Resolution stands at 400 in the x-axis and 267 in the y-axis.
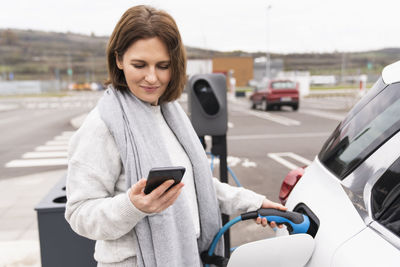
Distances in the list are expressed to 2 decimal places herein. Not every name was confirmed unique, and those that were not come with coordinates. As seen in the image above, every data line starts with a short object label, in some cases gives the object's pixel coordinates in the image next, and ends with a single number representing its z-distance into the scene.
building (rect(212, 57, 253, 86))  74.56
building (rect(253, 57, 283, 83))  75.31
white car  1.05
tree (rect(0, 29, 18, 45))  136.12
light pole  31.81
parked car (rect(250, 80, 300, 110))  17.36
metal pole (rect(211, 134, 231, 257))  2.93
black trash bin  2.19
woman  1.15
